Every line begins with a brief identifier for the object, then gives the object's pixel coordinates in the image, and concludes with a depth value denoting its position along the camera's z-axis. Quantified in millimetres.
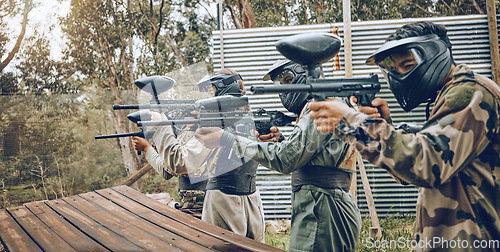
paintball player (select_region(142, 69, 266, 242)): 3441
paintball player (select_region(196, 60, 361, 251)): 2586
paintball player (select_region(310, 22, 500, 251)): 1665
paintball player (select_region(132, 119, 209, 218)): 3629
